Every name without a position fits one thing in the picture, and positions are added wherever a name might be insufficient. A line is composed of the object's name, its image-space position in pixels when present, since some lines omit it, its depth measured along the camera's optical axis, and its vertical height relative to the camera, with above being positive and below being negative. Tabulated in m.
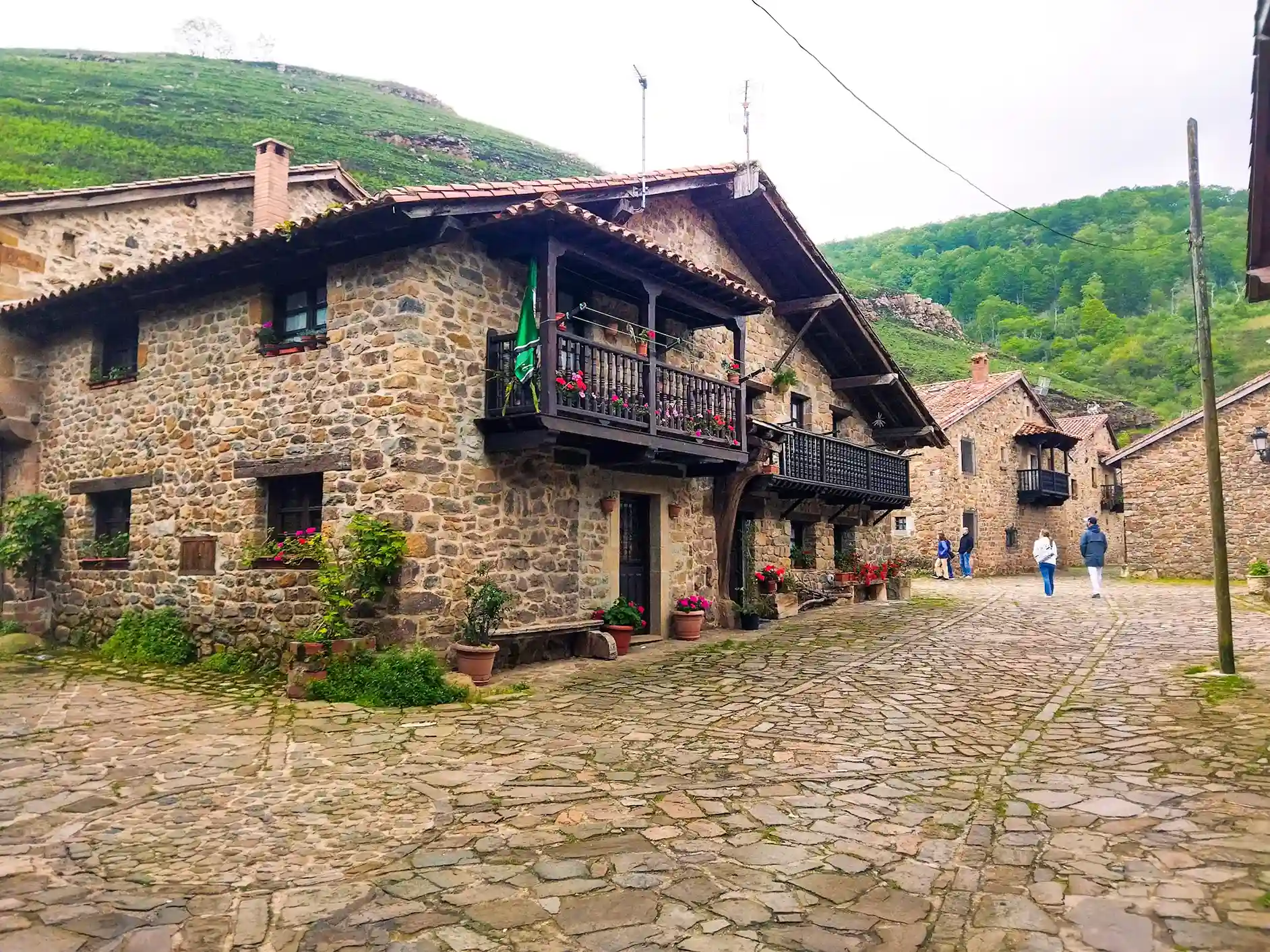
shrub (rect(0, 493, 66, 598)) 11.81 +0.10
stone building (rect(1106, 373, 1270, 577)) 23.73 +1.38
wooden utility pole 8.55 +1.00
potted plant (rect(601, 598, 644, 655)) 10.70 -1.05
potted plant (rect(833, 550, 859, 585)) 17.41 -0.57
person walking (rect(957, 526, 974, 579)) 25.45 -0.29
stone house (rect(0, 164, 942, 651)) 8.80 +1.59
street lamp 23.47 +2.68
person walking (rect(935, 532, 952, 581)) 25.48 -0.53
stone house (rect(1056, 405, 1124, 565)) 35.38 +2.46
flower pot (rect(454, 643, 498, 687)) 8.59 -1.23
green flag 8.89 +2.15
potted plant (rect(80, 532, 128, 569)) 11.35 -0.17
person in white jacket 18.47 -0.39
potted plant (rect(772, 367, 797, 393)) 14.70 +2.75
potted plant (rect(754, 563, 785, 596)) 14.90 -0.71
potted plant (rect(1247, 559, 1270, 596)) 18.44 -0.83
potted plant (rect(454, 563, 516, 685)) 8.60 -0.91
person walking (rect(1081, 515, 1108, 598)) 18.23 -0.22
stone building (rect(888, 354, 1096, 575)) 26.48 +2.18
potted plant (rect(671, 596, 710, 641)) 12.35 -1.15
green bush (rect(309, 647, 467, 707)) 7.89 -1.33
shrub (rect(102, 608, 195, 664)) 10.11 -1.20
